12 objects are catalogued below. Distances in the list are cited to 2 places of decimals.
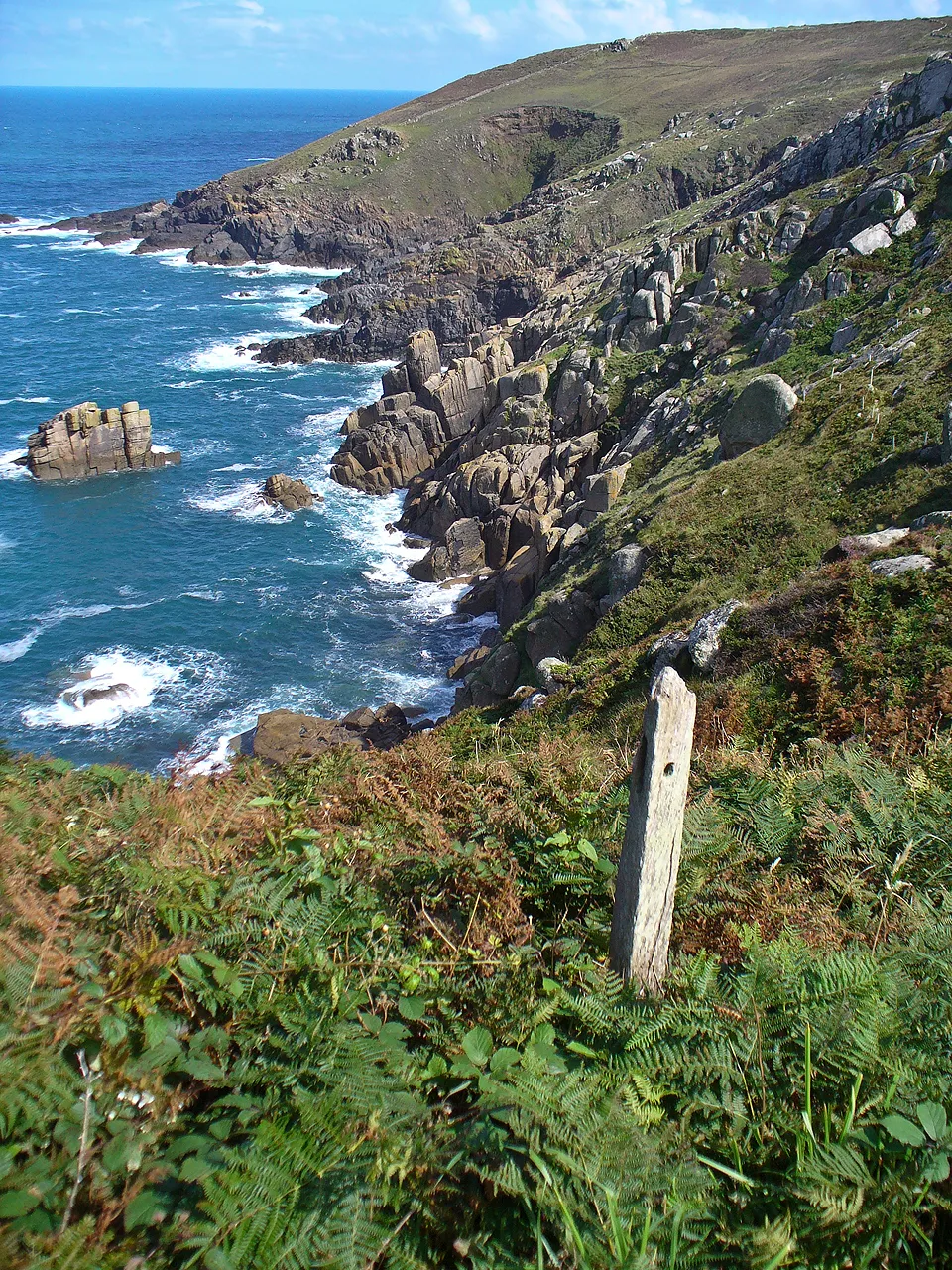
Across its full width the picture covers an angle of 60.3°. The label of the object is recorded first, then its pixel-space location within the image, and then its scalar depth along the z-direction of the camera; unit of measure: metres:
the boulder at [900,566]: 12.59
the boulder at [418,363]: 53.53
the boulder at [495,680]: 24.22
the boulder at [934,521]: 14.19
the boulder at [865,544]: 14.33
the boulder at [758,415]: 25.33
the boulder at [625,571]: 21.30
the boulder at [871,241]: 34.94
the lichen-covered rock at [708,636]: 14.03
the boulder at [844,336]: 29.33
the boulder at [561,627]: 22.72
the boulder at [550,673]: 18.67
